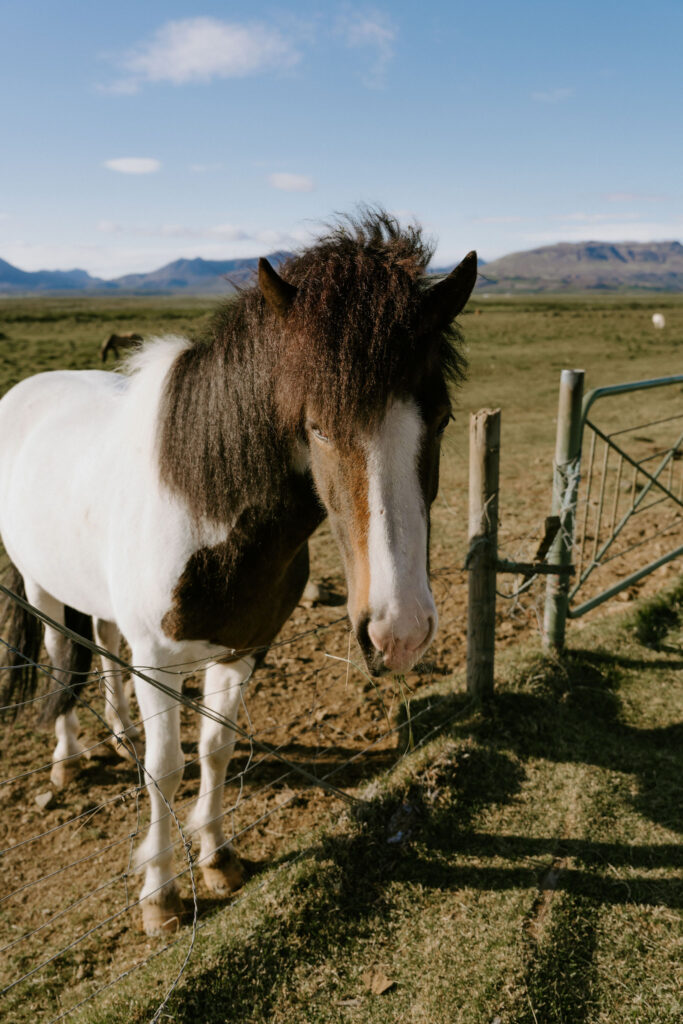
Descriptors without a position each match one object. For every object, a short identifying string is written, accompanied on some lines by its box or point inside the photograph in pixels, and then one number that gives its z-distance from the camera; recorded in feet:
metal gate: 11.56
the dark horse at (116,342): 53.69
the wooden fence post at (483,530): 9.98
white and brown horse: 5.37
